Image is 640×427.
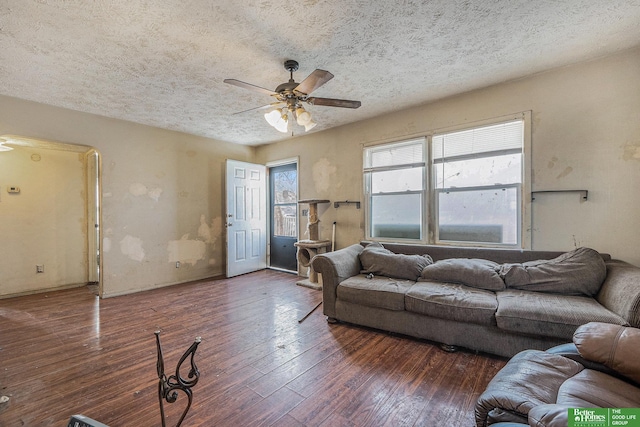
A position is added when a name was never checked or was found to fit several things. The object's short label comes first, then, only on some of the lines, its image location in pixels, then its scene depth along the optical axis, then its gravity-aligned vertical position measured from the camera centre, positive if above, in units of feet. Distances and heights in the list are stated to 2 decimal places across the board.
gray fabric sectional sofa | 6.42 -2.44
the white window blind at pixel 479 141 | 9.84 +2.75
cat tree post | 13.96 -1.88
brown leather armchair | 3.47 -2.53
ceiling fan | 7.50 +3.35
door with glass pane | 17.39 -0.38
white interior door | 16.12 -0.47
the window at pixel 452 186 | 9.90 +0.99
